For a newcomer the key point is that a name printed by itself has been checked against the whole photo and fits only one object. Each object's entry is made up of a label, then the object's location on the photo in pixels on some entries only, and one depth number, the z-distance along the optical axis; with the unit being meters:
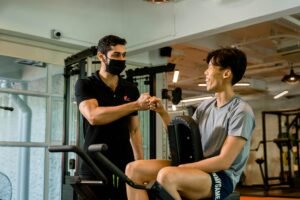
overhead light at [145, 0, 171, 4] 4.37
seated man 1.81
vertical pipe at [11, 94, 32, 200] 4.56
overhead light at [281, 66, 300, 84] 8.06
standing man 2.44
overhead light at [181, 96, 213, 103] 12.27
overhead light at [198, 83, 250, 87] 10.10
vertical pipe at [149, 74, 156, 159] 5.11
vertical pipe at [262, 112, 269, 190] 10.42
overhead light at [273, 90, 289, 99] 11.85
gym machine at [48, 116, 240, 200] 1.73
